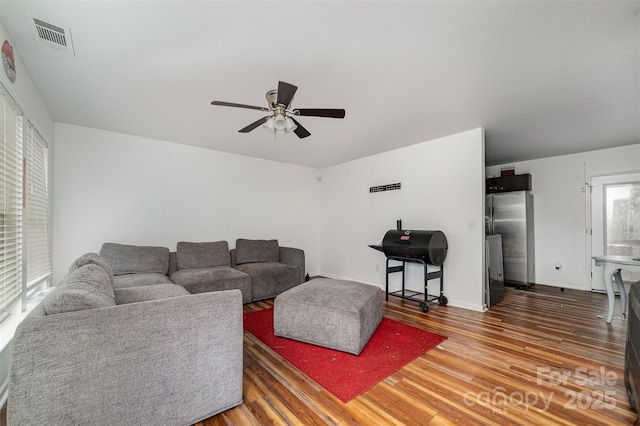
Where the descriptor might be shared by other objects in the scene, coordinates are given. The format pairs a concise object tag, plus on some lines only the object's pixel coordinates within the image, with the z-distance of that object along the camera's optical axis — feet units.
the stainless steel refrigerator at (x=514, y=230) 15.29
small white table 9.10
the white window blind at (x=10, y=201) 5.98
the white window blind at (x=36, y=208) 7.96
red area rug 6.24
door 13.62
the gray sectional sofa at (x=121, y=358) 3.73
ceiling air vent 5.57
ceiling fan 6.66
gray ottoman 7.56
